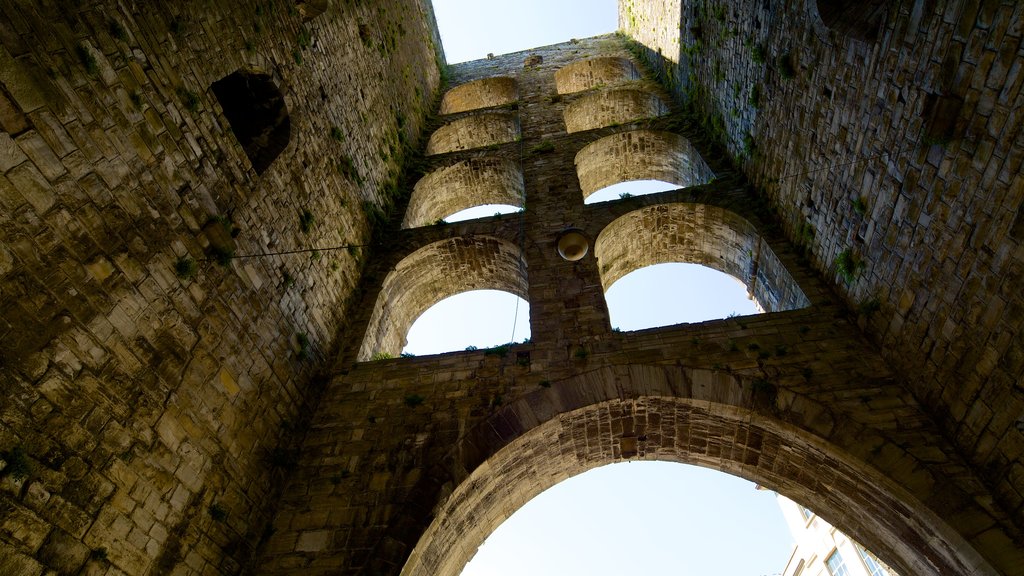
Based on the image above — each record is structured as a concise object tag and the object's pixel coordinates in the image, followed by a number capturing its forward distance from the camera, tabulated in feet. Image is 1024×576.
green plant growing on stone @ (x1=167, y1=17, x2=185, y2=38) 19.77
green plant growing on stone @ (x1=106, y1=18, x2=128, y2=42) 17.00
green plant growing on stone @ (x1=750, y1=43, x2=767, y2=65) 29.48
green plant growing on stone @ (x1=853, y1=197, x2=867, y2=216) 21.96
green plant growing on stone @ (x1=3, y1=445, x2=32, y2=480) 12.64
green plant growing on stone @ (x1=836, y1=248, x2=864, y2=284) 23.02
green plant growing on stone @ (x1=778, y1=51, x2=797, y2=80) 26.45
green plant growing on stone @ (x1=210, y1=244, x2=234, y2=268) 20.36
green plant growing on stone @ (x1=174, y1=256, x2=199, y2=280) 18.53
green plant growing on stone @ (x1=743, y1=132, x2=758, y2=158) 31.58
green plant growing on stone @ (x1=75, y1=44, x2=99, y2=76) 15.71
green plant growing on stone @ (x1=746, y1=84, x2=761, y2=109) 30.55
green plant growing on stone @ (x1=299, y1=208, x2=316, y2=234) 26.99
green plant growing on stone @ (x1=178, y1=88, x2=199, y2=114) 20.02
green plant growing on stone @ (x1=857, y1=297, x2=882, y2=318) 21.79
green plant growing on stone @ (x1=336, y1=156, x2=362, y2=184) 32.44
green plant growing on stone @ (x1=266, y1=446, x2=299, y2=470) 21.83
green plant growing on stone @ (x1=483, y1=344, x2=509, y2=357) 24.88
